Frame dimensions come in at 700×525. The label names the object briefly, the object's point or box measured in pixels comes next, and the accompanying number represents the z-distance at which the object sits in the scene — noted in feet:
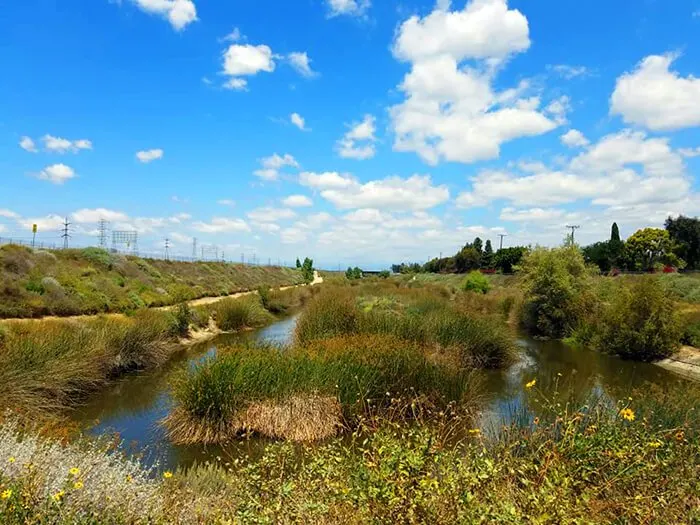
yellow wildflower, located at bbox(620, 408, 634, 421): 12.88
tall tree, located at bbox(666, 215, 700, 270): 192.75
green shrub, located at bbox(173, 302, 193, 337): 67.87
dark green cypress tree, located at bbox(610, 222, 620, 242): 227.81
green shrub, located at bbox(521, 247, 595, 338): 84.17
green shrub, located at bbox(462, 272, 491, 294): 133.11
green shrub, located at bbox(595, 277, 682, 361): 64.18
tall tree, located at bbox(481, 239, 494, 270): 241.72
